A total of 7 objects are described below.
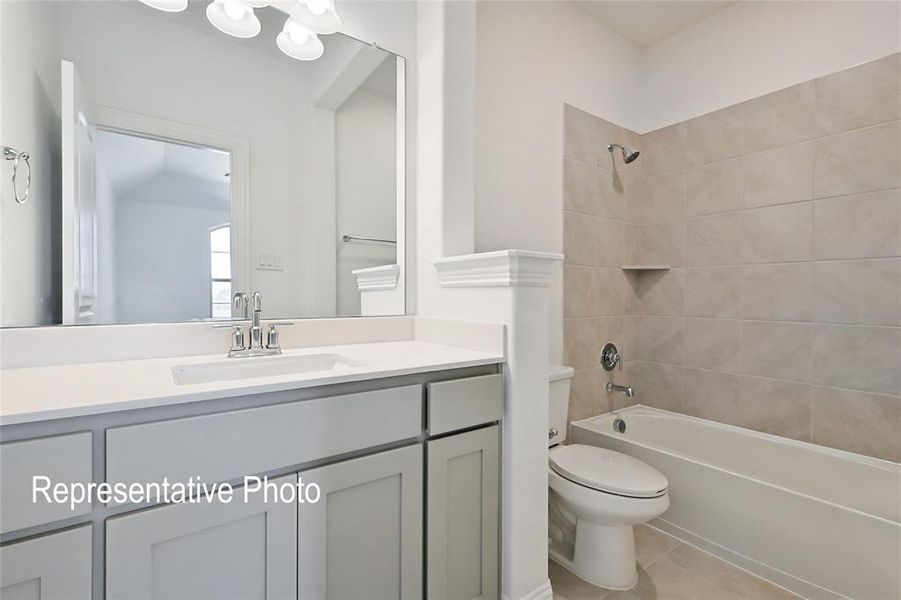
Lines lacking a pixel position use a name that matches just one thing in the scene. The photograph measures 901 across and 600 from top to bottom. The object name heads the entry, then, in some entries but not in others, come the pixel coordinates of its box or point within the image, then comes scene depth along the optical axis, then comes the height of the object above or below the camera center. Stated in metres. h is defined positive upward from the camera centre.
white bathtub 1.39 -0.82
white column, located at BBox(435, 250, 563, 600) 1.28 -0.33
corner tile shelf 2.46 +0.18
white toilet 1.46 -0.74
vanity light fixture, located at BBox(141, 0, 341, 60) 1.31 +0.91
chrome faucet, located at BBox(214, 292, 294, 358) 1.29 -0.11
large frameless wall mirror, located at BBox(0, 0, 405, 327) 1.09 +0.42
